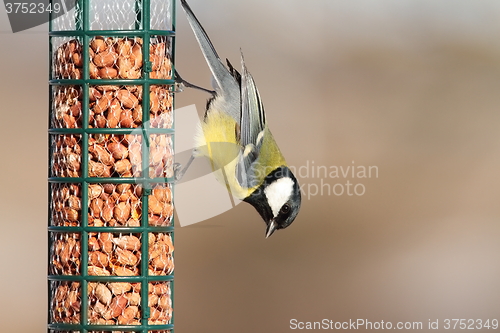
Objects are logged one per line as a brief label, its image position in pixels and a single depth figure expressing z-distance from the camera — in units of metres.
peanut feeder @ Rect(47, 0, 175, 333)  4.76
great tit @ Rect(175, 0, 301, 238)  6.88
